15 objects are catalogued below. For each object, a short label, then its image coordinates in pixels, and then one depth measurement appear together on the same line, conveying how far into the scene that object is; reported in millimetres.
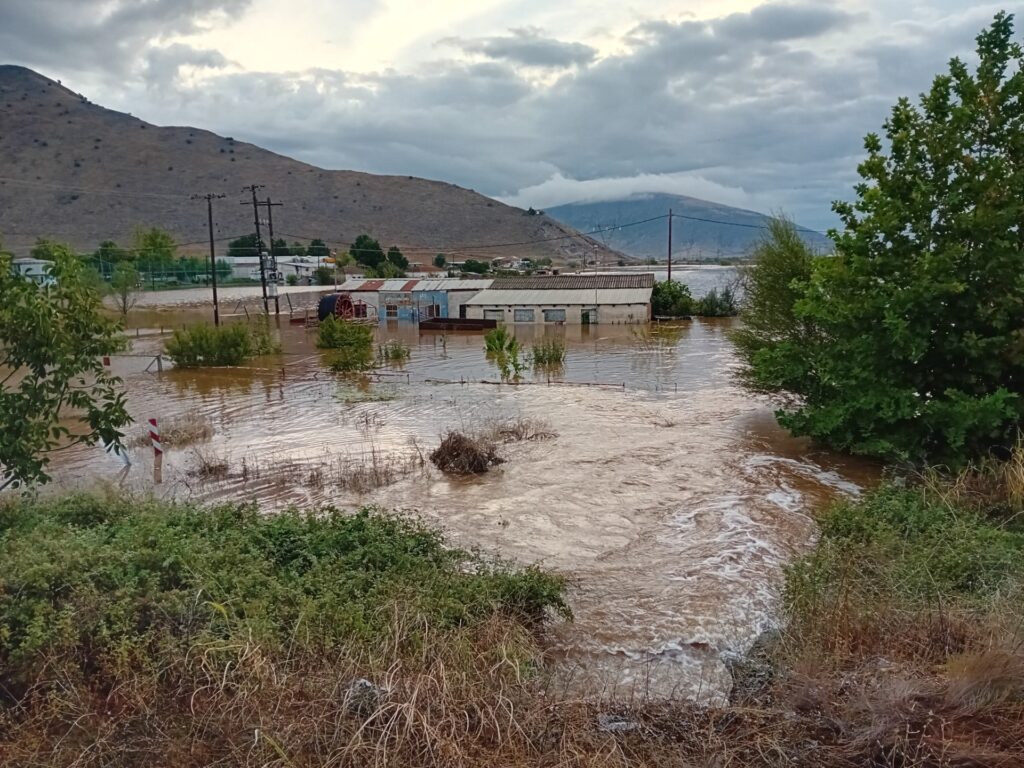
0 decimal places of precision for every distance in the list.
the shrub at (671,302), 53750
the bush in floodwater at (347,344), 29641
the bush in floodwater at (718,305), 54625
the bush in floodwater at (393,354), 33462
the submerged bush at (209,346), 31266
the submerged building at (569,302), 50344
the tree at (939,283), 12148
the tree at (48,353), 8109
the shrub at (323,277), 78375
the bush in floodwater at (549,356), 30391
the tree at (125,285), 50750
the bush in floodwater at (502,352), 29516
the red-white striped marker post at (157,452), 14860
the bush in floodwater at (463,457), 14125
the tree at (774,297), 20500
